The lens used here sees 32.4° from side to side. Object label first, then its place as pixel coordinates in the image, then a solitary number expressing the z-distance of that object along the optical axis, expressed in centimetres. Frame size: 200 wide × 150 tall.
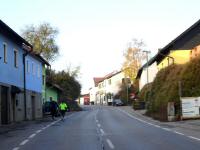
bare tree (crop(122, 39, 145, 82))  6771
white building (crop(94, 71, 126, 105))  9017
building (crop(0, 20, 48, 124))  2421
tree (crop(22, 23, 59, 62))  5804
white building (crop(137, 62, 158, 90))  5310
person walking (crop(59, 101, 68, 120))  2893
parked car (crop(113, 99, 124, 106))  7196
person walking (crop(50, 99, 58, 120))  2933
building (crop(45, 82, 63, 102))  4705
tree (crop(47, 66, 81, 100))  5804
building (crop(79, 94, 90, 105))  12351
